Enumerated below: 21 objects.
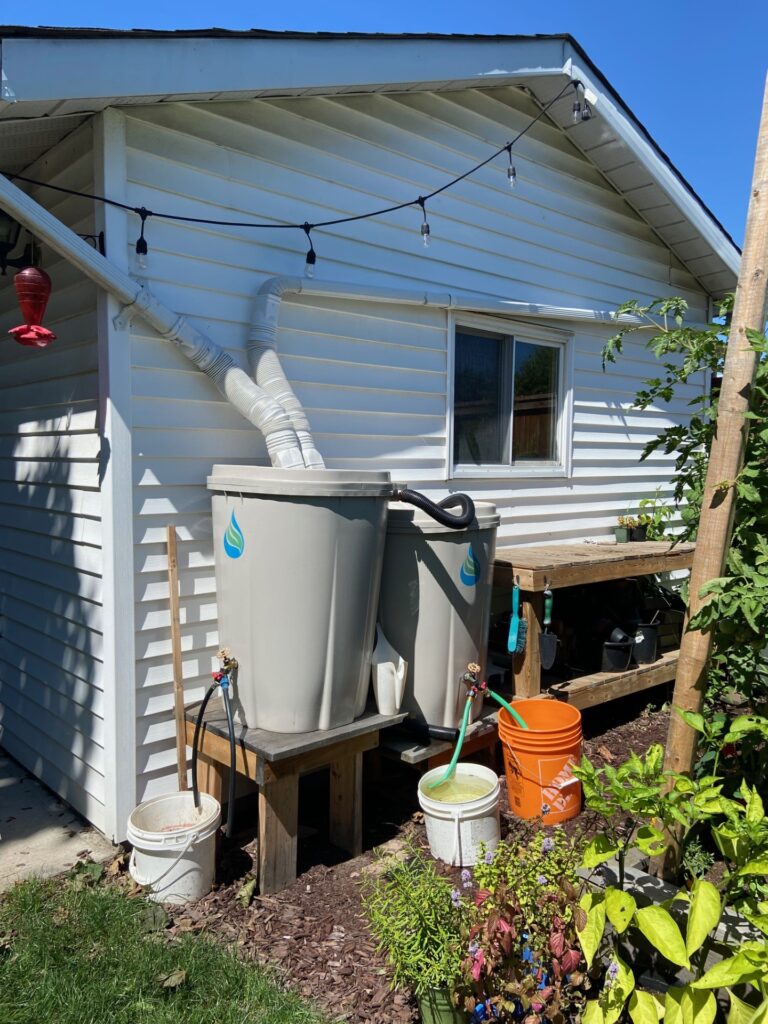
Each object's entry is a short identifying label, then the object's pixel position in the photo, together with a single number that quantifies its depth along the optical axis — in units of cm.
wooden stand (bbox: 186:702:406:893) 299
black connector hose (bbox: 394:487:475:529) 330
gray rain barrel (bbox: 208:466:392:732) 299
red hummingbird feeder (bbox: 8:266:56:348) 301
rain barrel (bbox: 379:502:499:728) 351
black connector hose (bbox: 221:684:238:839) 296
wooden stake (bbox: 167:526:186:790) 331
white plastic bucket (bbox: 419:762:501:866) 306
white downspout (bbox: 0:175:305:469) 300
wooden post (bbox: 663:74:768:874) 225
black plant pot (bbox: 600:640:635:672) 476
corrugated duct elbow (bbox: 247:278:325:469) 345
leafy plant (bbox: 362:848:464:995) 211
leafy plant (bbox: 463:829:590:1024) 194
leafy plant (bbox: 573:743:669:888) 193
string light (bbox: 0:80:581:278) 329
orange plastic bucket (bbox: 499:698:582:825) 351
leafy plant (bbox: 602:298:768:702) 225
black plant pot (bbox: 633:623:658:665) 494
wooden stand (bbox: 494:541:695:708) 416
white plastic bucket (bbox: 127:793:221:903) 286
